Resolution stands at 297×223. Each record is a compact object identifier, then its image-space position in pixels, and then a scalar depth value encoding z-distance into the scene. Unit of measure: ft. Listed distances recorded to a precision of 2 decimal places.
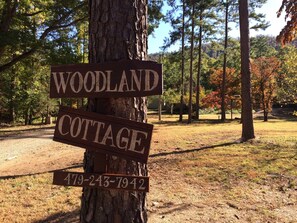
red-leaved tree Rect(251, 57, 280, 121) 96.63
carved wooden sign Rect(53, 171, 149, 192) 6.91
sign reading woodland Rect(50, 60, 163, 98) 6.82
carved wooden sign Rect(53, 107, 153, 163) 6.78
